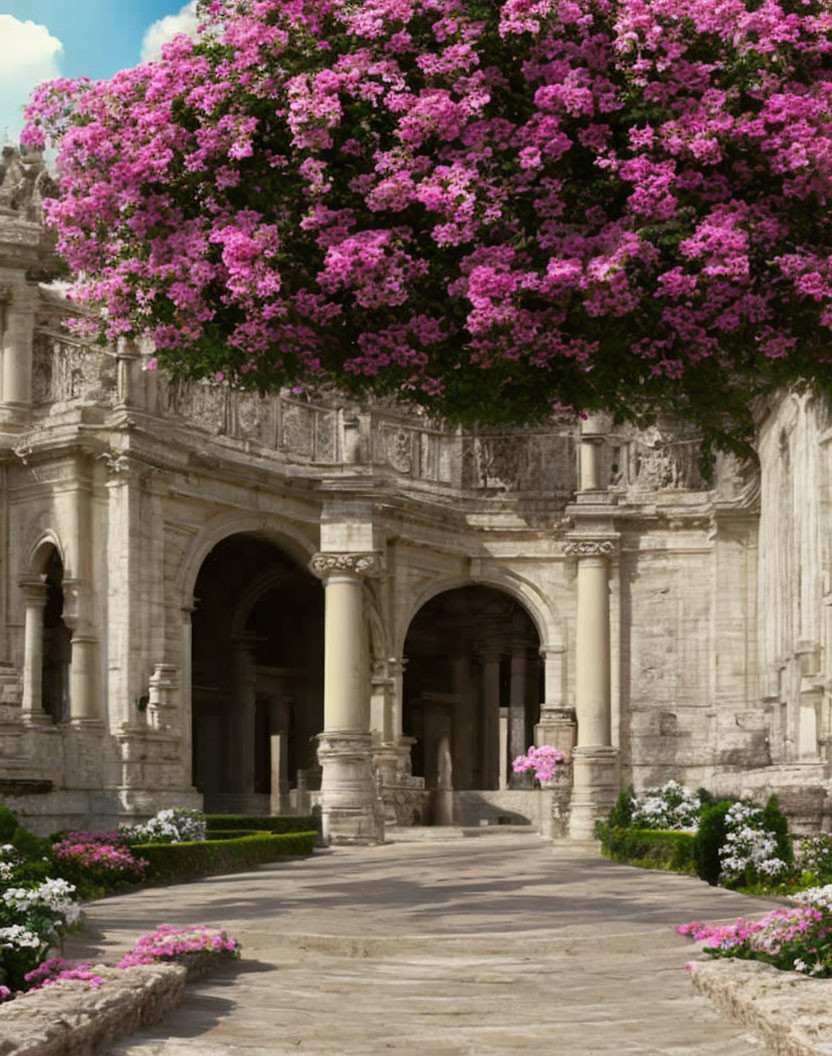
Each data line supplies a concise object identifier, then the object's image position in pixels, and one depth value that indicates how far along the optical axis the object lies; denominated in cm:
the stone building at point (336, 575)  3222
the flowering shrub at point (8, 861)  1311
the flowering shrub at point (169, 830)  2567
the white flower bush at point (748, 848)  1784
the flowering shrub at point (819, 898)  1127
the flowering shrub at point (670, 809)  2698
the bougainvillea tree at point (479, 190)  1199
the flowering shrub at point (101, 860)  2106
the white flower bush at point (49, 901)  1173
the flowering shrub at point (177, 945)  1174
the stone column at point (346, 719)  3288
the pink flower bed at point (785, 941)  1056
